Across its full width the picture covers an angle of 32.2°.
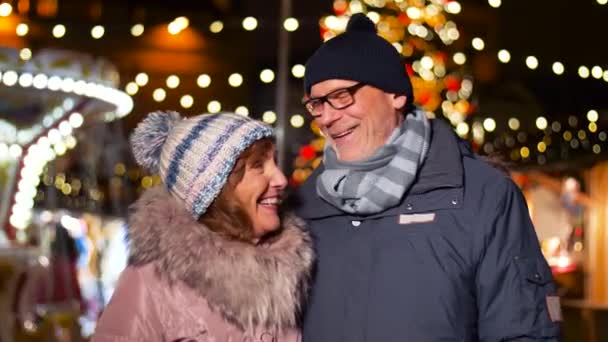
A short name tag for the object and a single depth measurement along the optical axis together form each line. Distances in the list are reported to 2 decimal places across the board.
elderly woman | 2.71
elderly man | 2.78
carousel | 8.50
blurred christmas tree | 7.48
